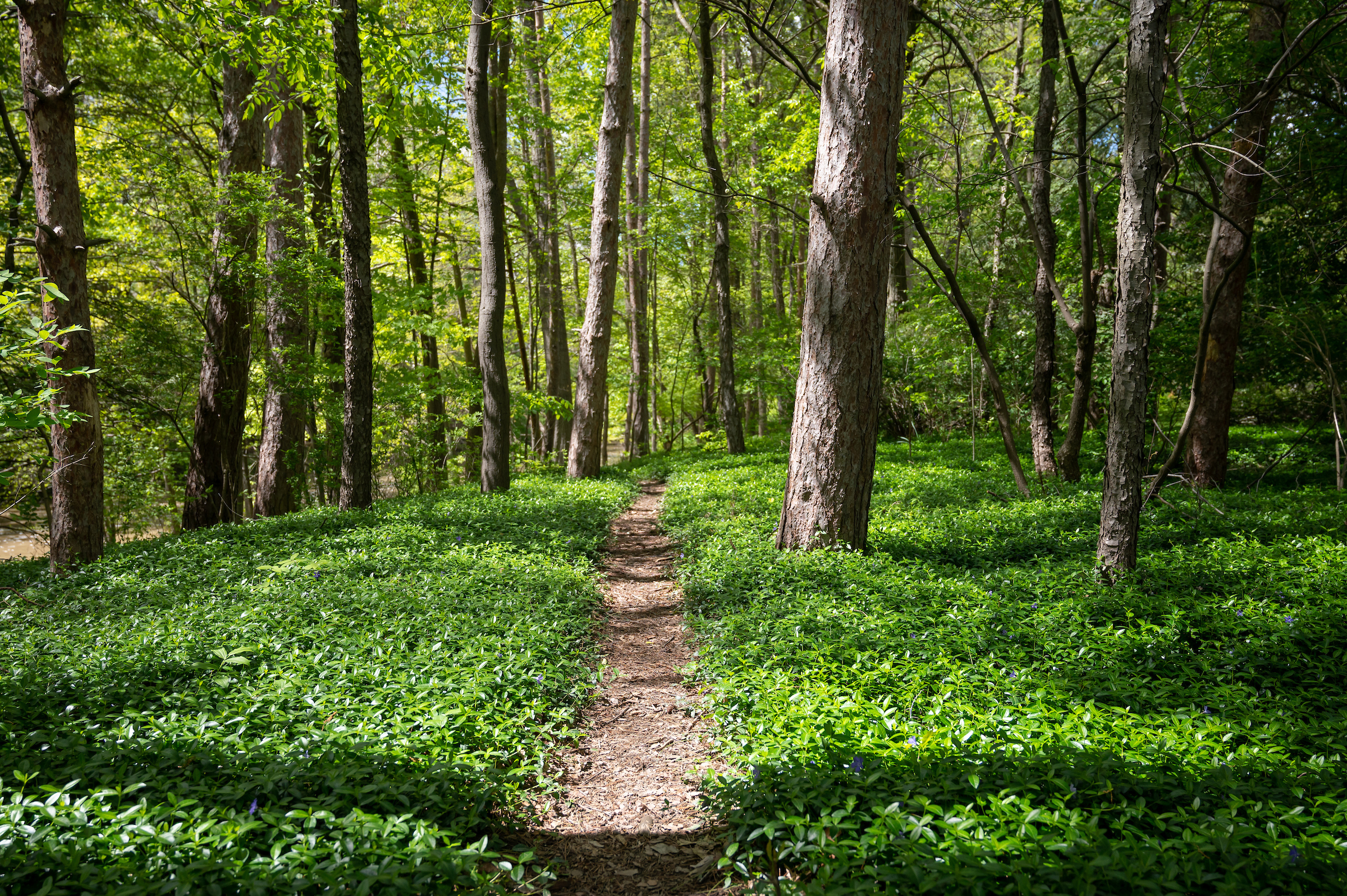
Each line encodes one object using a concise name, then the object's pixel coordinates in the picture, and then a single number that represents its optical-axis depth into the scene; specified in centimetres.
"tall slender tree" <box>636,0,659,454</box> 1560
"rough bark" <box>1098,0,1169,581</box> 478
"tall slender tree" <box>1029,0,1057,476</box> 992
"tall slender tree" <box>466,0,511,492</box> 1148
